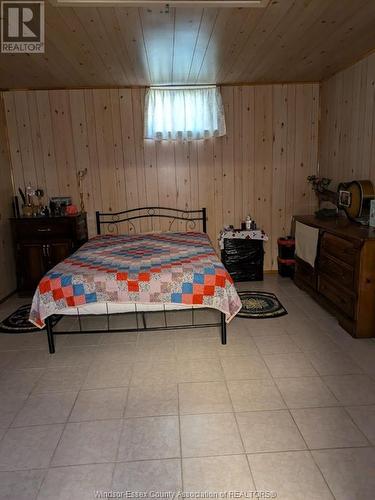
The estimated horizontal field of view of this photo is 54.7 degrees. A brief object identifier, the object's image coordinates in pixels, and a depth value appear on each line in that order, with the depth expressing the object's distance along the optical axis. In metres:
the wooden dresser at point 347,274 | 2.91
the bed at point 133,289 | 2.82
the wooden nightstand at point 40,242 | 4.38
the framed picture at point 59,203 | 4.63
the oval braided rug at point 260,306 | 3.67
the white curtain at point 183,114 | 4.61
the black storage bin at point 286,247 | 4.70
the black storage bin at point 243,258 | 4.72
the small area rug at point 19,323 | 3.52
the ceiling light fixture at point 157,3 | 2.29
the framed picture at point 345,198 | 3.66
